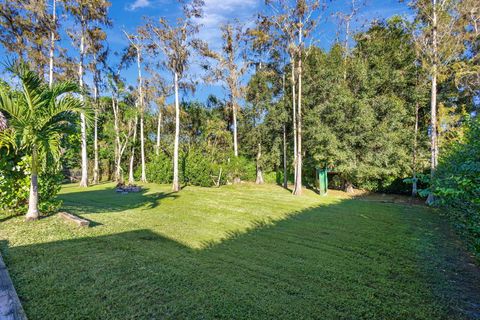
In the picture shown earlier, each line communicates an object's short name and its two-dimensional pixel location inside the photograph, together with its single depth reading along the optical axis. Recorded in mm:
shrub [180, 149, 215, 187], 16609
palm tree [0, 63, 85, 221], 4344
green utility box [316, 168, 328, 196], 14242
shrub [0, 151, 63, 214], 4770
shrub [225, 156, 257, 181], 17969
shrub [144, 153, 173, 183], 17719
